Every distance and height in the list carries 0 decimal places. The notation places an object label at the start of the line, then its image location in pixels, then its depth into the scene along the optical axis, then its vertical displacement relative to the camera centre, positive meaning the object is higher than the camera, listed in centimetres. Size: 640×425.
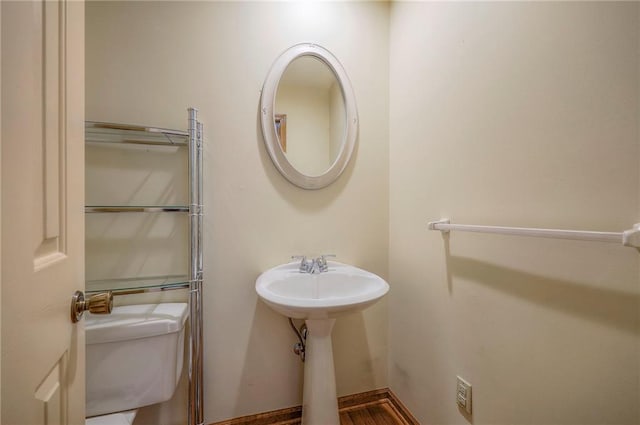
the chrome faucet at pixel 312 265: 122 -25
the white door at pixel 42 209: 31 +0
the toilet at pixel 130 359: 89 -52
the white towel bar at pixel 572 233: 52 -5
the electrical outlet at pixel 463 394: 93 -66
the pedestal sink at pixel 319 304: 89 -34
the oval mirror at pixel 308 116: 125 +48
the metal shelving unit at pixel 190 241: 102 -12
